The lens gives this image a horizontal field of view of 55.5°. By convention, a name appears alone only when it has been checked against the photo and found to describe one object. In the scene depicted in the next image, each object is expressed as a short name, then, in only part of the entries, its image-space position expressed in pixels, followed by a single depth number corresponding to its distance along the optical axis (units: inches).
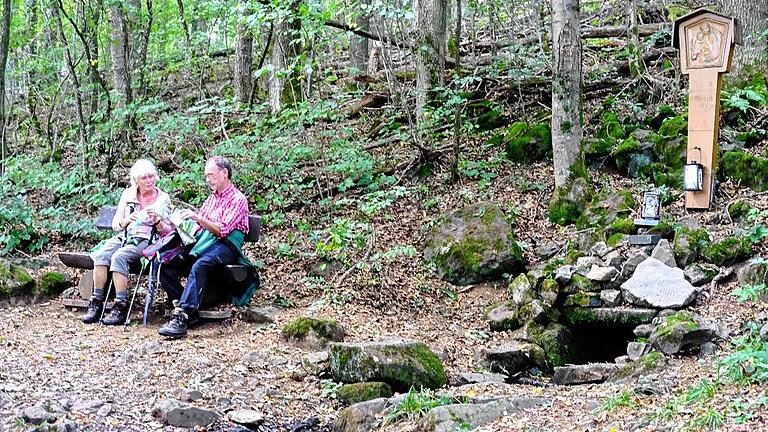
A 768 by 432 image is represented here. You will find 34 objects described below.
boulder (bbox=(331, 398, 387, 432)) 172.7
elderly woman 256.2
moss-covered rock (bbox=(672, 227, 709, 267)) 275.9
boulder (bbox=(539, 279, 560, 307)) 276.7
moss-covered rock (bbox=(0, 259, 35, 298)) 270.5
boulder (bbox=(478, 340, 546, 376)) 236.7
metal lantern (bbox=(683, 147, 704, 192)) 308.7
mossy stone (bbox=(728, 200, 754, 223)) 295.7
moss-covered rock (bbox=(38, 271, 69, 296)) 281.1
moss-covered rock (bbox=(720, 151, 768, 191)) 319.9
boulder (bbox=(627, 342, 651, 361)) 230.5
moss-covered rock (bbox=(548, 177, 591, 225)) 339.0
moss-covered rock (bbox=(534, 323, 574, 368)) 255.3
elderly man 250.2
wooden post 304.8
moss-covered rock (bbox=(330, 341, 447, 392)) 205.5
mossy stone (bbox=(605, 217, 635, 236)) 303.0
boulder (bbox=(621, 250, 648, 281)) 274.5
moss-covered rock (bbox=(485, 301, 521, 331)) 272.5
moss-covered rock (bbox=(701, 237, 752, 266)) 269.4
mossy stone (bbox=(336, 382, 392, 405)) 197.8
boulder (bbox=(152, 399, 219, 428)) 173.8
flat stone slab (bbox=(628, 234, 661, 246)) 289.7
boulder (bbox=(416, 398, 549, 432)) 159.6
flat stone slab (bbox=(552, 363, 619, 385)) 219.8
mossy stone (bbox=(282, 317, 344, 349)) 237.3
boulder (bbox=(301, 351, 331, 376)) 213.5
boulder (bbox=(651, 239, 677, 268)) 274.5
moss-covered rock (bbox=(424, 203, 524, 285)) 308.3
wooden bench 259.9
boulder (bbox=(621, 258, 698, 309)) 257.3
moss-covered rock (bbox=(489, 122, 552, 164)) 406.6
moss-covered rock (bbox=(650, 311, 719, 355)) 221.3
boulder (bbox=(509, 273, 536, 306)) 279.6
